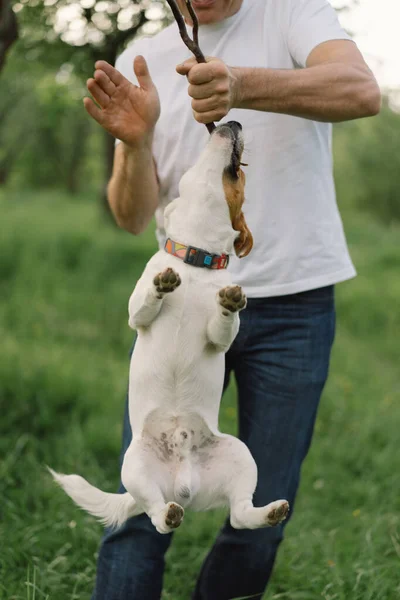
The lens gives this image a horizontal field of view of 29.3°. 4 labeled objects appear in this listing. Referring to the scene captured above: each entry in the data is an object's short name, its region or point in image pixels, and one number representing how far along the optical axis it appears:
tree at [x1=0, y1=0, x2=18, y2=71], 3.51
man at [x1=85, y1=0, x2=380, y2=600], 2.59
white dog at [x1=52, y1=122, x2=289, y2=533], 1.95
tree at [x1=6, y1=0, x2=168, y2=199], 4.08
